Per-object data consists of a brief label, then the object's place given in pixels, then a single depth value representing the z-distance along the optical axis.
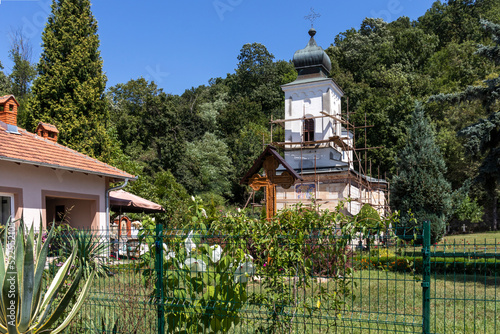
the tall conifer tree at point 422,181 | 20.53
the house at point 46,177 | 11.30
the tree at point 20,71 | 35.94
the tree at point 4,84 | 34.41
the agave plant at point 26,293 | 4.48
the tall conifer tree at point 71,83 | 23.20
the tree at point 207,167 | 37.62
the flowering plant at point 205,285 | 4.92
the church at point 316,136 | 25.52
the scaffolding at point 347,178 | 24.84
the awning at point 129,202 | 15.54
